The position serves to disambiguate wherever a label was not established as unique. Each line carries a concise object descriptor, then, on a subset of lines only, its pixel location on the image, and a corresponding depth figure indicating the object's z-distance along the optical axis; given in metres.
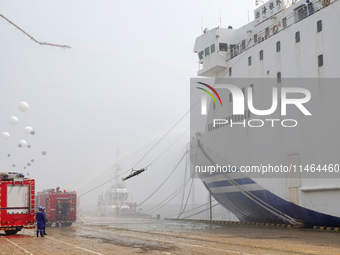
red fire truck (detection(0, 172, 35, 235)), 20.95
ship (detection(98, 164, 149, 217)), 78.12
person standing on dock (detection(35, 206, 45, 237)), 19.53
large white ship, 20.14
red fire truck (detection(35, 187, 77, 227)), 31.98
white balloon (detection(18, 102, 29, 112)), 25.23
